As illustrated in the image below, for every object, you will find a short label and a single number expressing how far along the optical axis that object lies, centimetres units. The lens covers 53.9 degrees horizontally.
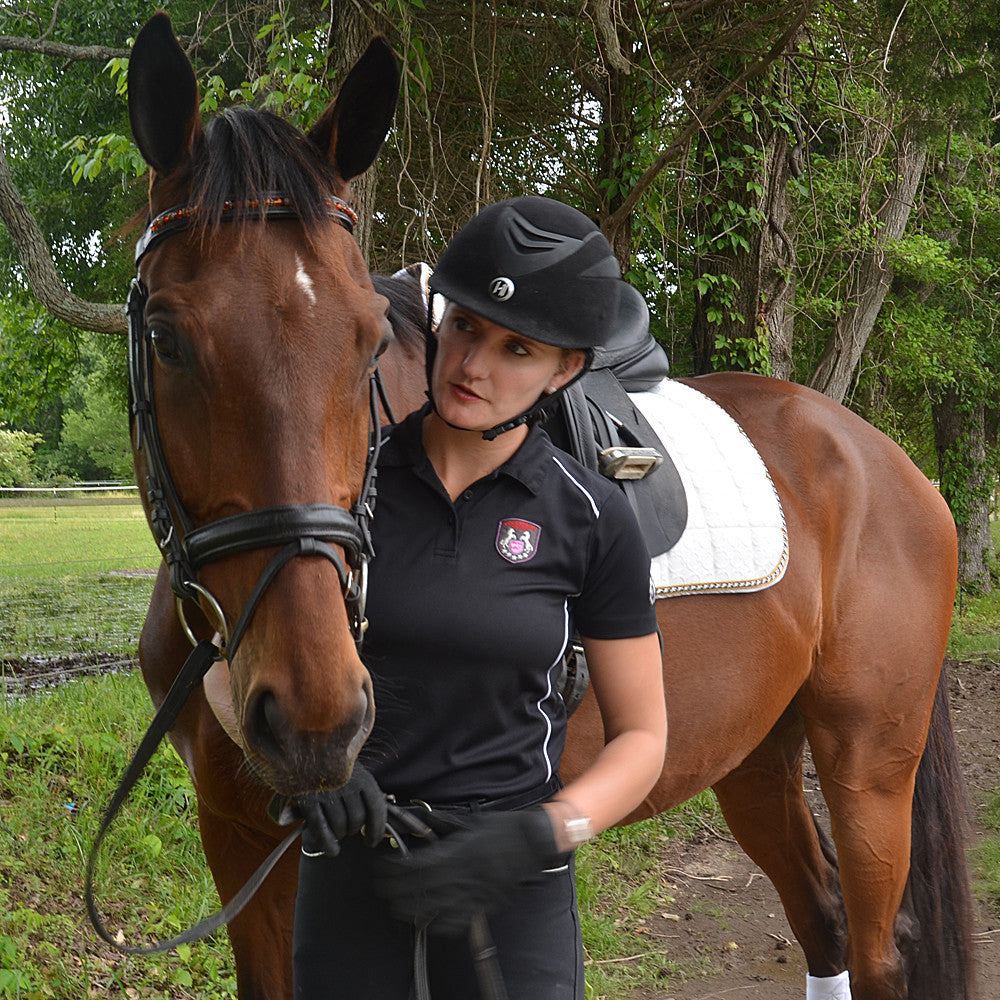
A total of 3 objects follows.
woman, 142
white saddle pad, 262
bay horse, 135
